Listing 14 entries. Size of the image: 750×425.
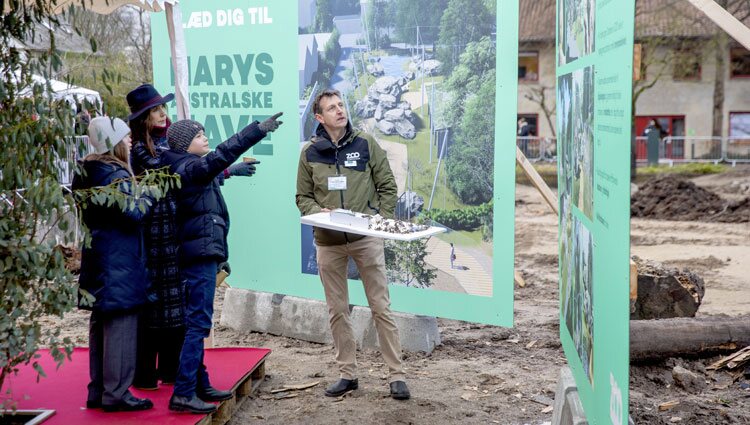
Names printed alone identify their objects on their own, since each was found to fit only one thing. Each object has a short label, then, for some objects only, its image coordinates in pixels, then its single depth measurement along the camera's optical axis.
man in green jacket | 5.86
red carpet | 5.03
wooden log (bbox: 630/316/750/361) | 6.39
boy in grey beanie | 5.08
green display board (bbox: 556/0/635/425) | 2.81
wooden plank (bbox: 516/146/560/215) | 6.89
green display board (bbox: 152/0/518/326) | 6.39
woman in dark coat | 5.22
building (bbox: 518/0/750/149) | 33.50
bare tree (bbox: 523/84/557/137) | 32.75
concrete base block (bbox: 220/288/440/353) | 7.13
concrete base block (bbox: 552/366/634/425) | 4.23
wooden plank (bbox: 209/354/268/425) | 5.35
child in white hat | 4.85
